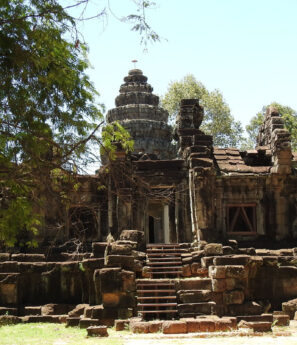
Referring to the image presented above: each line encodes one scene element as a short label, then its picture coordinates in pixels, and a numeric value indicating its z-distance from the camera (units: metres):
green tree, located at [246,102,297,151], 33.91
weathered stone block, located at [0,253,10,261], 15.06
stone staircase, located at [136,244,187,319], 12.04
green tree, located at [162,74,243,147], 35.34
